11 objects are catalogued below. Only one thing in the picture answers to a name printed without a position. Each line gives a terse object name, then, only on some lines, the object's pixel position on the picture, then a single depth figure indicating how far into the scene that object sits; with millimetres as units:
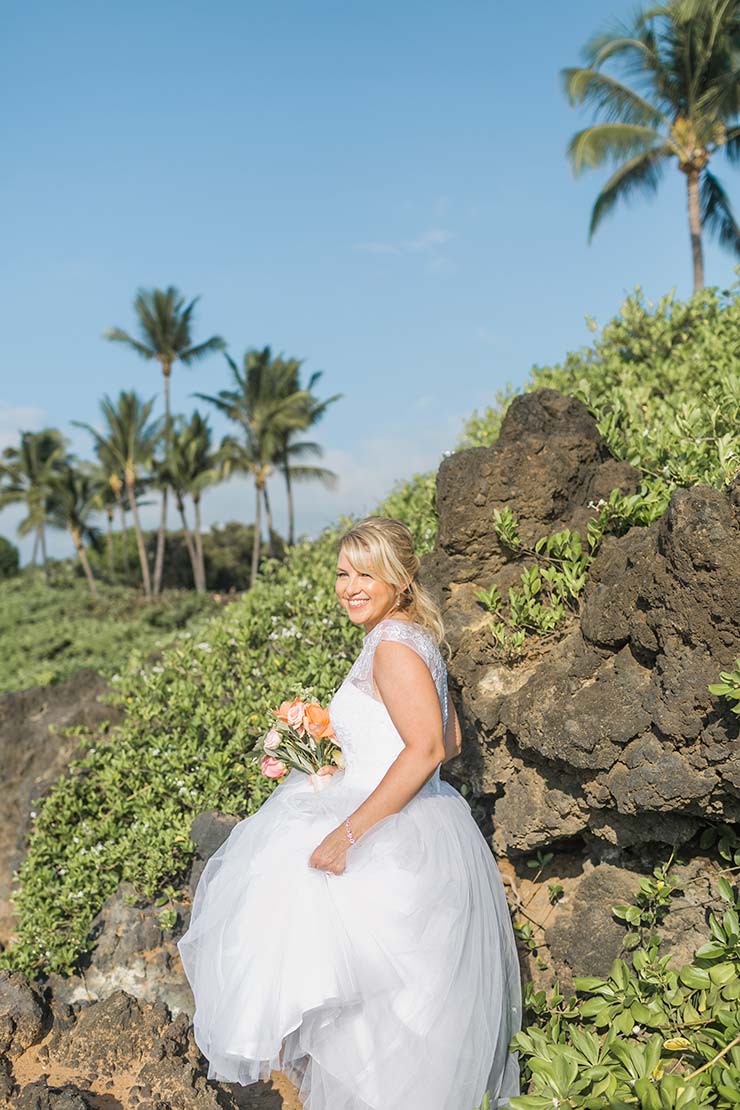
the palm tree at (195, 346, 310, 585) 37906
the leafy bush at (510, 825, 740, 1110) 2834
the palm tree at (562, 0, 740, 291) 21828
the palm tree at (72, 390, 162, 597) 40188
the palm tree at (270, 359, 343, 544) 38781
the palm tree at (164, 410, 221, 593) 39969
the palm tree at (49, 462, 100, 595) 42875
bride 2797
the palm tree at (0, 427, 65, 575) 44062
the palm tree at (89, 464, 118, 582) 43125
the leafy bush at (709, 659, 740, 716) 3039
